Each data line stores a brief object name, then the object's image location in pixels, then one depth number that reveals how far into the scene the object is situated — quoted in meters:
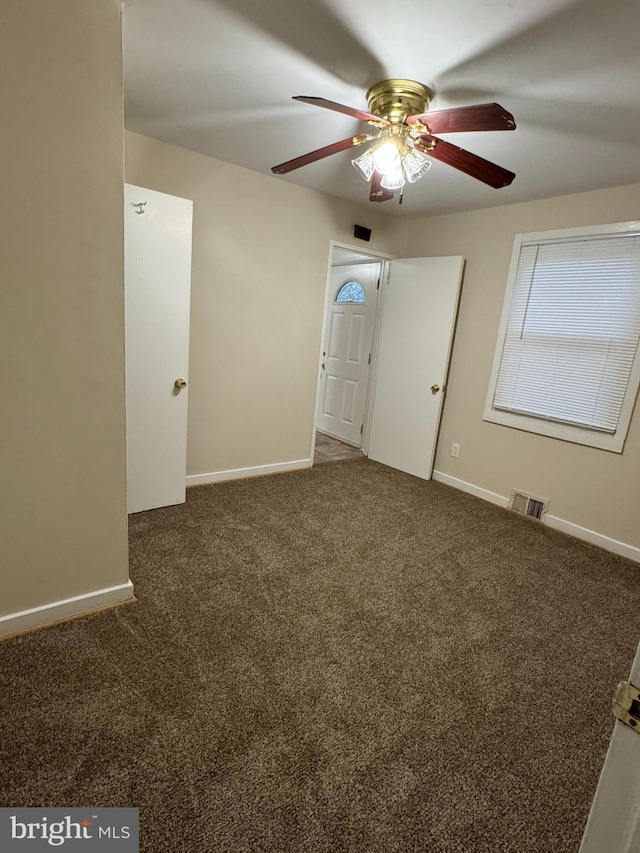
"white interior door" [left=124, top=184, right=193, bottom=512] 2.56
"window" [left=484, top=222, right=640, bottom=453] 2.80
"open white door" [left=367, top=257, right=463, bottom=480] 3.77
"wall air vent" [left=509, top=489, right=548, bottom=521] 3.27
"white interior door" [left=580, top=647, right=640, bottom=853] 0.55
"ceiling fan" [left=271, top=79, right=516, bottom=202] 1.77
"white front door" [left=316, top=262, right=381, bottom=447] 4.66
